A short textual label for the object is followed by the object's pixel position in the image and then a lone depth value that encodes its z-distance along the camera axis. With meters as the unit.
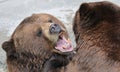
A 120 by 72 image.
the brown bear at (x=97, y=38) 7.30
